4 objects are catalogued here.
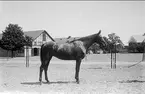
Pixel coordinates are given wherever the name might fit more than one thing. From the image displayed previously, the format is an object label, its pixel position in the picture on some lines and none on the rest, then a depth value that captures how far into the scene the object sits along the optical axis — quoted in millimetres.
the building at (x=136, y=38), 69688
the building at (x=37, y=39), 48959
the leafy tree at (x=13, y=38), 40594
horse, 8172
